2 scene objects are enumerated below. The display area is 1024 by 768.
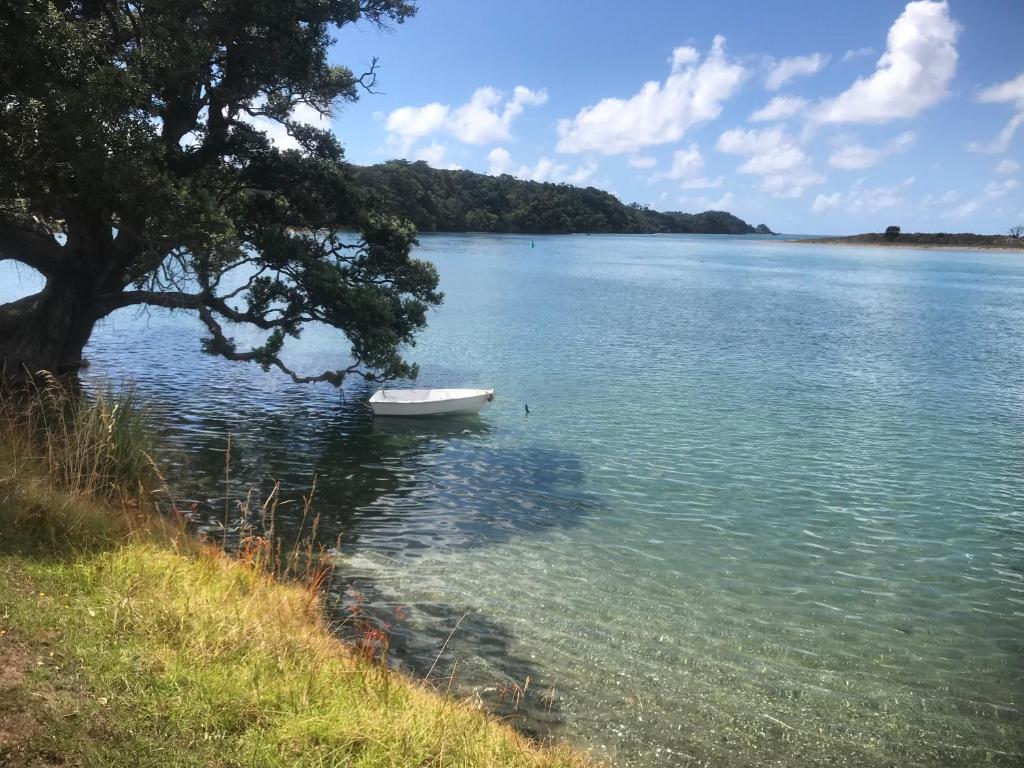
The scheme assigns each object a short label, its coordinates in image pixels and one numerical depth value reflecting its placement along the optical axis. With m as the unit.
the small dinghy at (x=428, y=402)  25.50
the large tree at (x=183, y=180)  15.93
